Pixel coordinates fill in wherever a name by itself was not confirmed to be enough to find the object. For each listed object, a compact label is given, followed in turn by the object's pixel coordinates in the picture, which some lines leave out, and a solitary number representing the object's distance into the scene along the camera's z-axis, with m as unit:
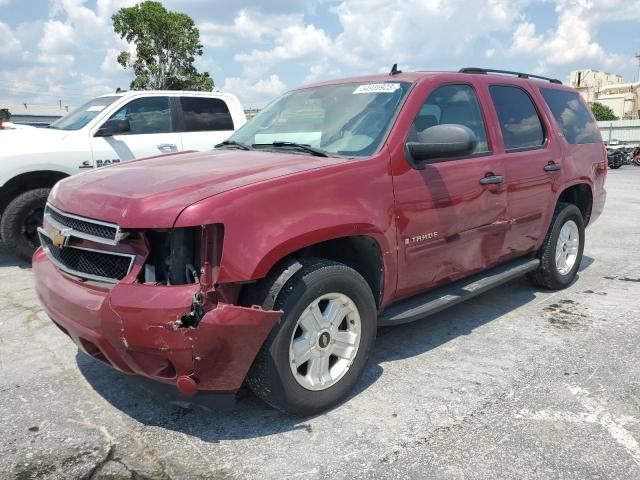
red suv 2.56
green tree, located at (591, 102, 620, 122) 55.06
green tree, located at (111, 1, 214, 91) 25.16
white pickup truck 6.11
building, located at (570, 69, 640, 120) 58.47
